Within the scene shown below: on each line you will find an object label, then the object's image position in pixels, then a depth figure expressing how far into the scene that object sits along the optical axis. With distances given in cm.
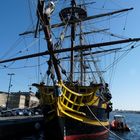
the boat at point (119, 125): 2220
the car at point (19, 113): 2633
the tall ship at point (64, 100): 988
